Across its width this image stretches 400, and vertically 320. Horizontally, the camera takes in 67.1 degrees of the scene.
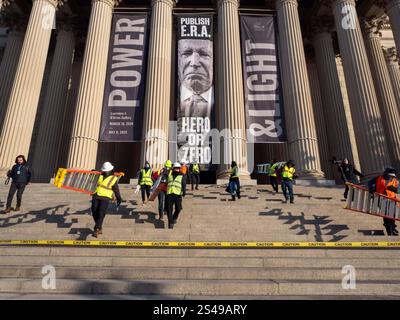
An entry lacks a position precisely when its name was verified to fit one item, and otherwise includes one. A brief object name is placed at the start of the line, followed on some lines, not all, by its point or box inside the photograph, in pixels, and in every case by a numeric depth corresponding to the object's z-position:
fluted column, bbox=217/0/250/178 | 17.02
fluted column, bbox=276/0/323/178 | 16.94
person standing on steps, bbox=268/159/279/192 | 13.89
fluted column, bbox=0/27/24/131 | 21.05
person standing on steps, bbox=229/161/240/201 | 11.62
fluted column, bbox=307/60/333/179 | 21.92
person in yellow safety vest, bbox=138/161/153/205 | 11.06
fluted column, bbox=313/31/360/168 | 21.25
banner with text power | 16.89
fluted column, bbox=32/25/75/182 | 20.44
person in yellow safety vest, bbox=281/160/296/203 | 11.22
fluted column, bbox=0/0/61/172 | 16.66
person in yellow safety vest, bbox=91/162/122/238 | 7.52
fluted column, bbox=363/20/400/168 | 19.98
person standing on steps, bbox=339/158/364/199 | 12.52
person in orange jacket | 8.45
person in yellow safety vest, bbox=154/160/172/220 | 9.02
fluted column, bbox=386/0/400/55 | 18.56
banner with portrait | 17.48
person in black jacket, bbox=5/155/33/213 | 9.97
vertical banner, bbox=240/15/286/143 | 17.25
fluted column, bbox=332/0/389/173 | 16.89
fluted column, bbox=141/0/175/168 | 16.95
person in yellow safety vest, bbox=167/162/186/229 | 8.16
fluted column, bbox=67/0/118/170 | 16.78
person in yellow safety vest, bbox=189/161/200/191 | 14.55
